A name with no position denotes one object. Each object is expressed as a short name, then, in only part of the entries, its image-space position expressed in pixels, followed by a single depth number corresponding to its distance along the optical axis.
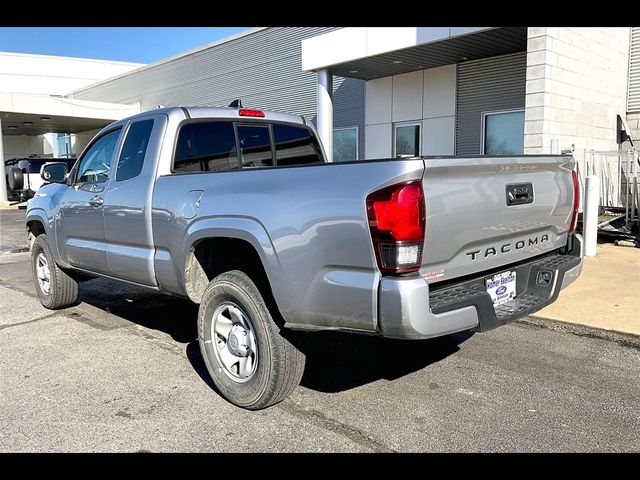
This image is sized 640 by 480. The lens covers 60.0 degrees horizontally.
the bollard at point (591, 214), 8.98
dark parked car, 5.79
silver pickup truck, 2.88
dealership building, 10.28
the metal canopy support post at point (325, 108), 14.79
